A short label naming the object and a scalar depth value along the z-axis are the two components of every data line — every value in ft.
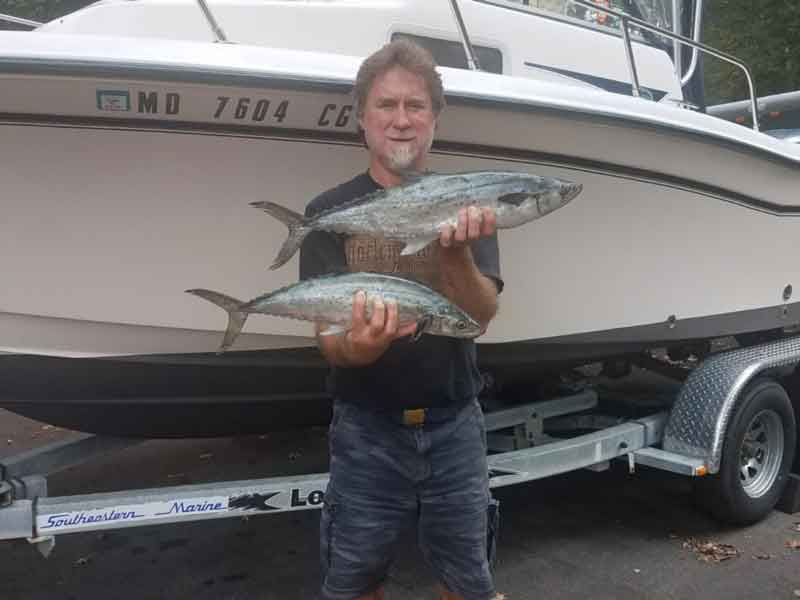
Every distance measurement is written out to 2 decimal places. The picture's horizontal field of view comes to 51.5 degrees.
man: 6.70
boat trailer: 9.61
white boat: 9.00
